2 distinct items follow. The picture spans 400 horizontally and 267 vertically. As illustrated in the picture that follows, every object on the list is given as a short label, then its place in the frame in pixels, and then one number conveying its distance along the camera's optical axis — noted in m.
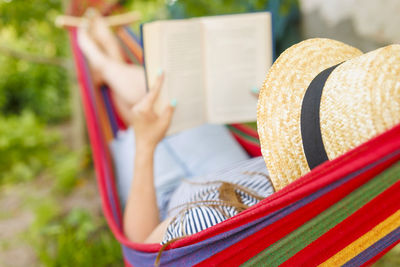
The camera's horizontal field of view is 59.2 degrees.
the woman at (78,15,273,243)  0.82
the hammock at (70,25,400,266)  0.55
